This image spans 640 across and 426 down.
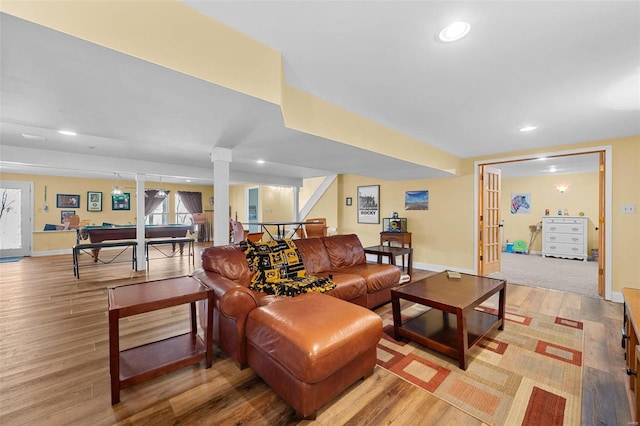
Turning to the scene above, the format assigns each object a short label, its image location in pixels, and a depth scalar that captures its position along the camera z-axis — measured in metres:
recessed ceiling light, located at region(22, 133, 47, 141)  3.49
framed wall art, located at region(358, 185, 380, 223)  6.50
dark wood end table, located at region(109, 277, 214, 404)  1.63
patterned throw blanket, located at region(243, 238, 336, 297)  2.50
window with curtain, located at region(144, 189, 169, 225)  9.35
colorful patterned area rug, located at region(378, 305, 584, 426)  1.60
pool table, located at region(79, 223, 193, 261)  5.70
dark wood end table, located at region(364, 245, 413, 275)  4.08
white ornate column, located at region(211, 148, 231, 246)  3.33
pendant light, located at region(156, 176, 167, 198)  8.76
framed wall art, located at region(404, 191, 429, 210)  5.68
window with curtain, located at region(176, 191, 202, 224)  9.92
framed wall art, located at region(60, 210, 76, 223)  7.63
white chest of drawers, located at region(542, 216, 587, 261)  6.44
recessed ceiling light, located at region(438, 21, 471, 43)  1.52
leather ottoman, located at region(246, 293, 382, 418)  1.48
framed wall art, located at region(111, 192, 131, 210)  8.52
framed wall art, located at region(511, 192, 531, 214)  7.55
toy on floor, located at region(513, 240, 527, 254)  7.43
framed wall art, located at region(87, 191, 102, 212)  8.09
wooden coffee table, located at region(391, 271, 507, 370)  2.08
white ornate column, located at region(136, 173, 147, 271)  5.46
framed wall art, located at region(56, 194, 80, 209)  7.60
